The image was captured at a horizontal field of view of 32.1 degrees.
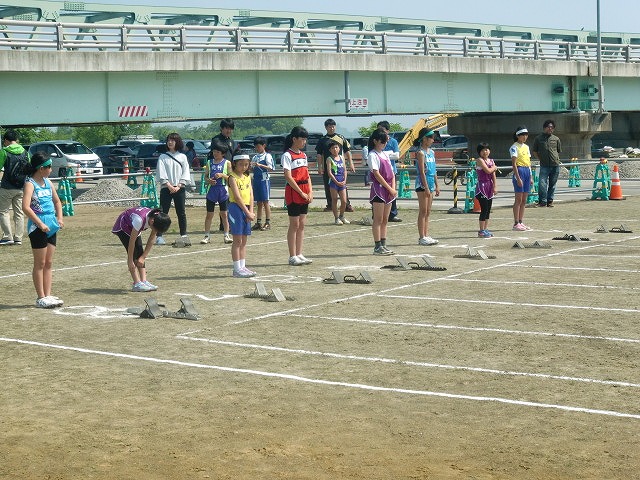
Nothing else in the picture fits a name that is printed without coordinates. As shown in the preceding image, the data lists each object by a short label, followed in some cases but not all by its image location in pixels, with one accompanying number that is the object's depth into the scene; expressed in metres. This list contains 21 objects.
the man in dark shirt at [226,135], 19.17
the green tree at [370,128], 98.49
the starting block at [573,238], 18.34
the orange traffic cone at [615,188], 27.76
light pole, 50.94
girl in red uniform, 15.30
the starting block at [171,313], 11.54
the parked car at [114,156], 54.46
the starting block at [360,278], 13.87
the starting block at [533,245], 17.39
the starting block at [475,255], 16.15
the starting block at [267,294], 12.54
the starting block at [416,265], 14.98
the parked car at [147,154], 53.22
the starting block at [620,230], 19.56
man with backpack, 18.50
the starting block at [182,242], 18.48
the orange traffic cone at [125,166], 48.32
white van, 45.34
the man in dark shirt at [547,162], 25.56
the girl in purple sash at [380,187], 16.30
